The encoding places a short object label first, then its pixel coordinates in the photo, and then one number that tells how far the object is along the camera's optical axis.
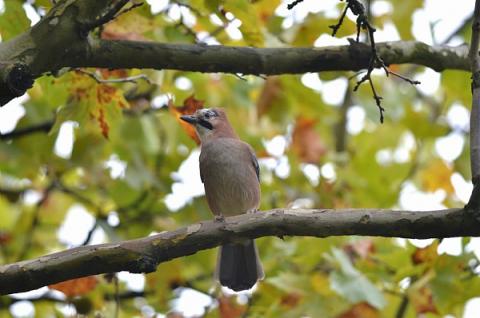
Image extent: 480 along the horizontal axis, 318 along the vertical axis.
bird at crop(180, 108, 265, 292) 12.37
